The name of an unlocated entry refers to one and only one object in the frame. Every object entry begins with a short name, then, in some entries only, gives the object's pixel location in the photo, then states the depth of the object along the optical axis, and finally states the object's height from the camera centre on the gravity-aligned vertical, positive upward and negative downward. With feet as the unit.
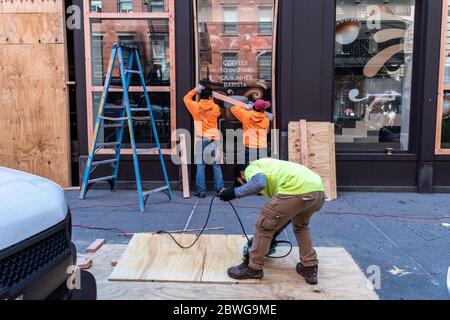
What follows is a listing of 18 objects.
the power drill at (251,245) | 13.58 -5.03
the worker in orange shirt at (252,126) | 23.32 -1.82
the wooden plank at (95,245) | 15.46 -5.49
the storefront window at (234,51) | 25.04 +2.31
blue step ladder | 21.17 -1.92
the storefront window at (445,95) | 23.76 -0.15
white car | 6.79 -2.55
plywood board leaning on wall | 23.29 -3.02
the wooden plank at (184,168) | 23.68 -4.16
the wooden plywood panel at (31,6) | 24.40 +4.70
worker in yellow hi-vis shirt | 12.14 -3.10
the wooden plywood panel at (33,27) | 24.50 +3.55
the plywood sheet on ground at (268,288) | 12.00 -5.55
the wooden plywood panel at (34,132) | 24.82 -2.30
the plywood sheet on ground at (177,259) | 13.17 -5.49
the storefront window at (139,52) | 24.53 +2.16
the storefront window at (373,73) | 25.14 +1.09
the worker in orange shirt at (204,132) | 23.53 -2.17
